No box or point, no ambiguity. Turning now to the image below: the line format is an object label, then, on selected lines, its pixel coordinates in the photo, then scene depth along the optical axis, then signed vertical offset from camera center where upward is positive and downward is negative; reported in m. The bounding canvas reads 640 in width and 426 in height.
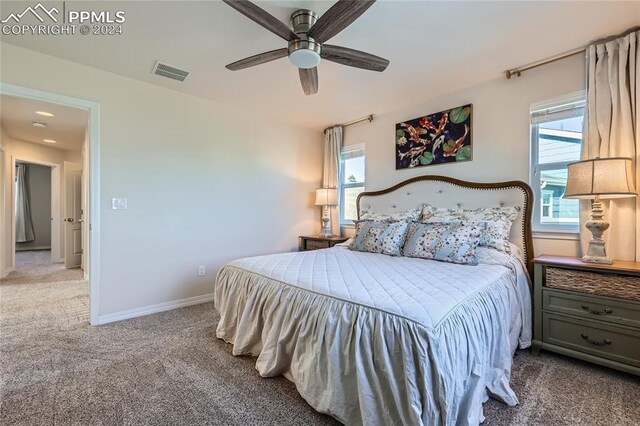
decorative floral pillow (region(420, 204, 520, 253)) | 2.46 -0.06
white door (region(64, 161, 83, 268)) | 5.35 -0.15
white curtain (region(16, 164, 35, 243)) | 7.40 -0.06
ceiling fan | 1.57 +1.10
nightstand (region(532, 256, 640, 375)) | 1.82 -0.67
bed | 1.17 -0.60
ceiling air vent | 2.67 +1.34
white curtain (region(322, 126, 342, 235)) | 4.41 +0.75
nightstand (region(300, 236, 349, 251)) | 3.88 -0.44
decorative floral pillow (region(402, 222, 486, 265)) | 2.29 -0.26
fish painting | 3.09 +0.85
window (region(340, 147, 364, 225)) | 4.27 +0.46
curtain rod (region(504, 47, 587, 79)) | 2.39 +1.35
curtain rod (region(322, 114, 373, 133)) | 3.98 +1.32
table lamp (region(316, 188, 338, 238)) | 4.24 +0.16
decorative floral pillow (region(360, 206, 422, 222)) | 3.16 -0.06
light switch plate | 2.84 +0.06
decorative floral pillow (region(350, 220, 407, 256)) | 2.74 -0.26
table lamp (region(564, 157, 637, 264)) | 1.95 +0.19
